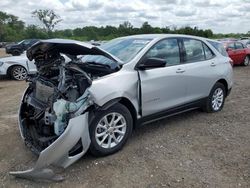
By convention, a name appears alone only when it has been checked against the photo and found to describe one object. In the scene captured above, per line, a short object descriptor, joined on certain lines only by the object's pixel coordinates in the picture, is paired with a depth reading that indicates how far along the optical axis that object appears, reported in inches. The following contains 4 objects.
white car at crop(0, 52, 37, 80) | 302.1
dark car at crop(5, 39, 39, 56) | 682.9
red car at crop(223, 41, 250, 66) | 423.8
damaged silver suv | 96.6
